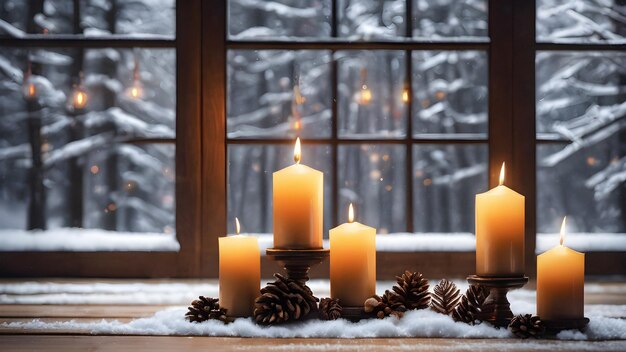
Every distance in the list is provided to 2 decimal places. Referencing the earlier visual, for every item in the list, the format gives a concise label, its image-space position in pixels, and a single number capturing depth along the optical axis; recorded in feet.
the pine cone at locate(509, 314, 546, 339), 4.96
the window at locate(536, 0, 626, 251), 8.50
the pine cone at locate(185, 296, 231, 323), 5.32
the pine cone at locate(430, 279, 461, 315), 5.52
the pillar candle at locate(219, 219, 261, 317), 5.29
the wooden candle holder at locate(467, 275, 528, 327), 5.03
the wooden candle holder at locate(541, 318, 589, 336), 5.03
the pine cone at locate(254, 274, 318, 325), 5.16
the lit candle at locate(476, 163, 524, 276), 5.08
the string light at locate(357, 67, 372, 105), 8.48
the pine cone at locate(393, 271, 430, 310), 5.55
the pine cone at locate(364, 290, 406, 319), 5.28
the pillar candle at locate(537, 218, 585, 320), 4.97
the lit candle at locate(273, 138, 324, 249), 5.37
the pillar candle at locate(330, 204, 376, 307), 5.31
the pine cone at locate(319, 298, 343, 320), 5.26
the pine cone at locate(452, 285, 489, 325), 5.27
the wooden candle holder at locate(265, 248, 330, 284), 5.29
